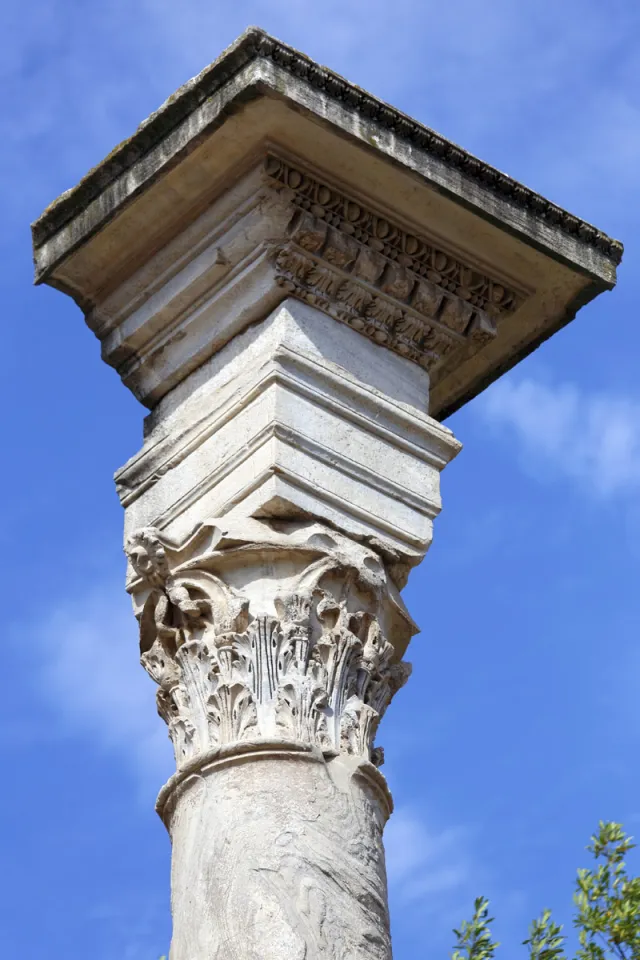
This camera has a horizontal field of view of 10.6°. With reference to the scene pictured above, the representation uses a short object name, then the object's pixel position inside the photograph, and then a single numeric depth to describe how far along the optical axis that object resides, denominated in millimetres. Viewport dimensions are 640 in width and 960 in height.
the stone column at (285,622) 10738
